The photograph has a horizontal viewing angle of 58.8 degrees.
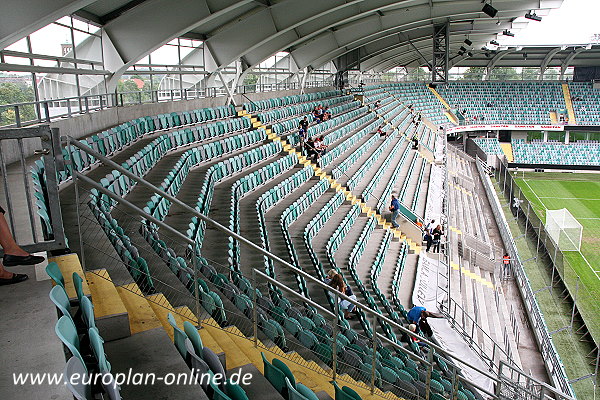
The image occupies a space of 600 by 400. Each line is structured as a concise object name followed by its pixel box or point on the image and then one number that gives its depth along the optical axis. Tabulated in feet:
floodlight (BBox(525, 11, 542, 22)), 77.97
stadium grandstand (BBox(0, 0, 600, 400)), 11.60
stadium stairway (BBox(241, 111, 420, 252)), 48.14
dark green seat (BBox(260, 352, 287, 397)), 12.09
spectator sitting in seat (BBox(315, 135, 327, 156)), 51.88
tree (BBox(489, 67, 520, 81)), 159.74
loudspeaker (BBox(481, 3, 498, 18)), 70.64
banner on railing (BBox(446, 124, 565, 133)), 141.28
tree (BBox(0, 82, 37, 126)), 24.36
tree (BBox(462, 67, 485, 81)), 160.86
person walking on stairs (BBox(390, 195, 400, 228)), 49.08
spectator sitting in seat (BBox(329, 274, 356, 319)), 24.09
